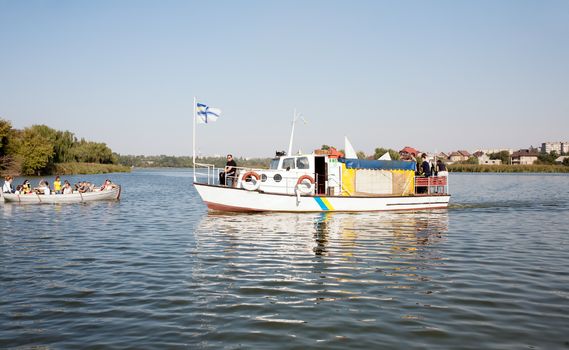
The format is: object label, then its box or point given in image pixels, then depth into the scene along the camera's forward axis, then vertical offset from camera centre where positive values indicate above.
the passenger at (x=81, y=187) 33.84 -1.20
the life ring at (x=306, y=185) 24.92 -0.77
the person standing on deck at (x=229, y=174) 25.51 -0.16
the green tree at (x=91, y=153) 110.62 +4.75
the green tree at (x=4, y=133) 78.55 +6.71
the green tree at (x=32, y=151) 81.69 +3.73
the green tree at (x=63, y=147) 97.88 +5.27
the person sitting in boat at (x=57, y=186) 34.61 -1.11
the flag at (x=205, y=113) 25.47 +3.22
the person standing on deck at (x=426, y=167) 28.08 +0.23
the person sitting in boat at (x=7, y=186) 32.29 -1.03
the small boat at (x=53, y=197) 31.77 -1.85
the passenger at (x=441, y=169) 28.21 +0.11
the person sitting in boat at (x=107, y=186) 35.69 -1.17
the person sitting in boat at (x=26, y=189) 32.58 -1.26
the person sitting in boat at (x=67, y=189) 33.19 -1.32
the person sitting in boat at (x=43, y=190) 32.12 -1.30
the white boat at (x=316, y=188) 24.75 -0.92
